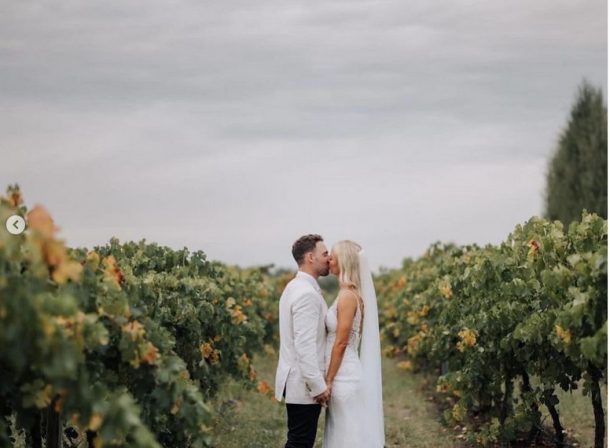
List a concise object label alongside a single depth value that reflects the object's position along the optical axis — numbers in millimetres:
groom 6621
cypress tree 28875
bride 6871
